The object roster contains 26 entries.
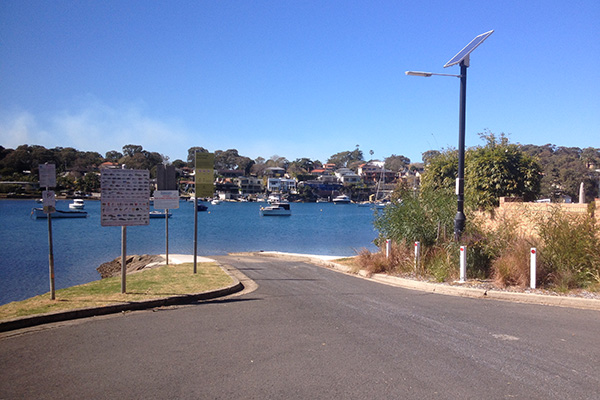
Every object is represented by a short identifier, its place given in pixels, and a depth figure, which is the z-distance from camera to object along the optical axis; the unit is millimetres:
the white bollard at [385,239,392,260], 14951
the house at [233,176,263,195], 164375
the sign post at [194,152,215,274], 14102
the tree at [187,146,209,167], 143550
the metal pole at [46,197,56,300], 9397
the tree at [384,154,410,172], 190275
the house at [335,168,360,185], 165000
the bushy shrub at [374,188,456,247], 14922
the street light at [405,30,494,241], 13453
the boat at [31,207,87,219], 76625
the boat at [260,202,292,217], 95375
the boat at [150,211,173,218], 78625
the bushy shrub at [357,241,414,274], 14359
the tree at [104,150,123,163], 146900
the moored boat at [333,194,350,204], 149500
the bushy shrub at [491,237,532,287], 11422
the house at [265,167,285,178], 183375
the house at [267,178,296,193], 161875
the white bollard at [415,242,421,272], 13531
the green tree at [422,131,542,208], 16312
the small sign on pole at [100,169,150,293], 9812
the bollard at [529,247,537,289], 10836
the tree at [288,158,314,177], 179075
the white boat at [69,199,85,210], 86125
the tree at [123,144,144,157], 141875
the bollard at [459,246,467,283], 12055
